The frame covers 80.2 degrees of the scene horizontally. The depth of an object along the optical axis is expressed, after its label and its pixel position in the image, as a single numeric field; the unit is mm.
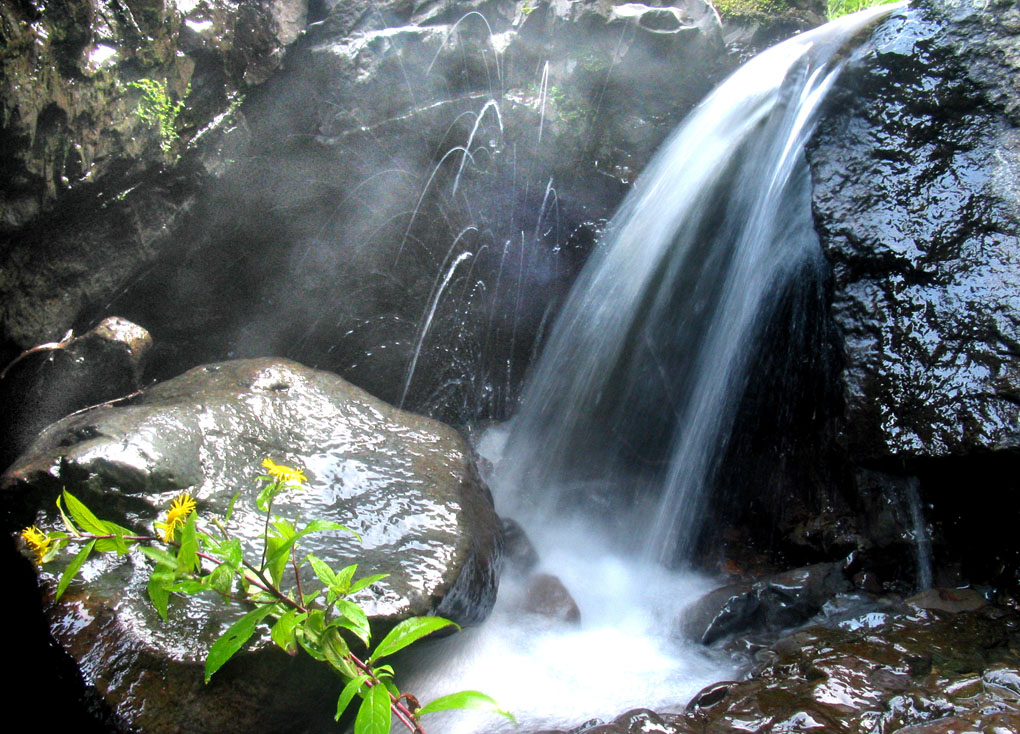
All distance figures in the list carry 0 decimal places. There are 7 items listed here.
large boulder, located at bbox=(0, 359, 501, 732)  2049
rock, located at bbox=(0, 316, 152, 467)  3377
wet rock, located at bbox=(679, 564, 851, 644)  2924
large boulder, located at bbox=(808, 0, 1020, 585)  2695
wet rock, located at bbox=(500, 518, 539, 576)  3646
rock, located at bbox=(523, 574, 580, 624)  3264
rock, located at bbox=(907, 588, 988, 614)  2629
